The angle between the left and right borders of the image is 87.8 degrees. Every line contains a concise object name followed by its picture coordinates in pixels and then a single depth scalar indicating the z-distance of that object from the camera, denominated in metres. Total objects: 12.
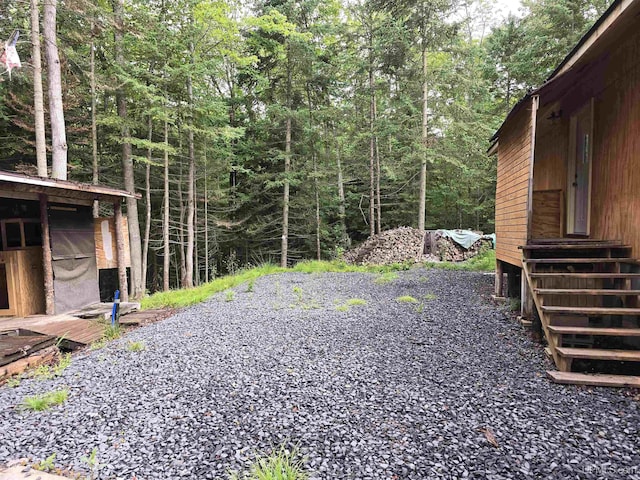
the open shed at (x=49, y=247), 5.19
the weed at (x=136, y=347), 4.01
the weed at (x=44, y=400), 2.71
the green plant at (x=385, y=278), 8.28
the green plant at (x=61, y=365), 3.49
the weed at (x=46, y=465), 1.99
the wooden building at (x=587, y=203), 3.25
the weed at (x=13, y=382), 3.29
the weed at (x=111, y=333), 4.74
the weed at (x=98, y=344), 4.36
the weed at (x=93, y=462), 1.96
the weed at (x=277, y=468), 1.80
